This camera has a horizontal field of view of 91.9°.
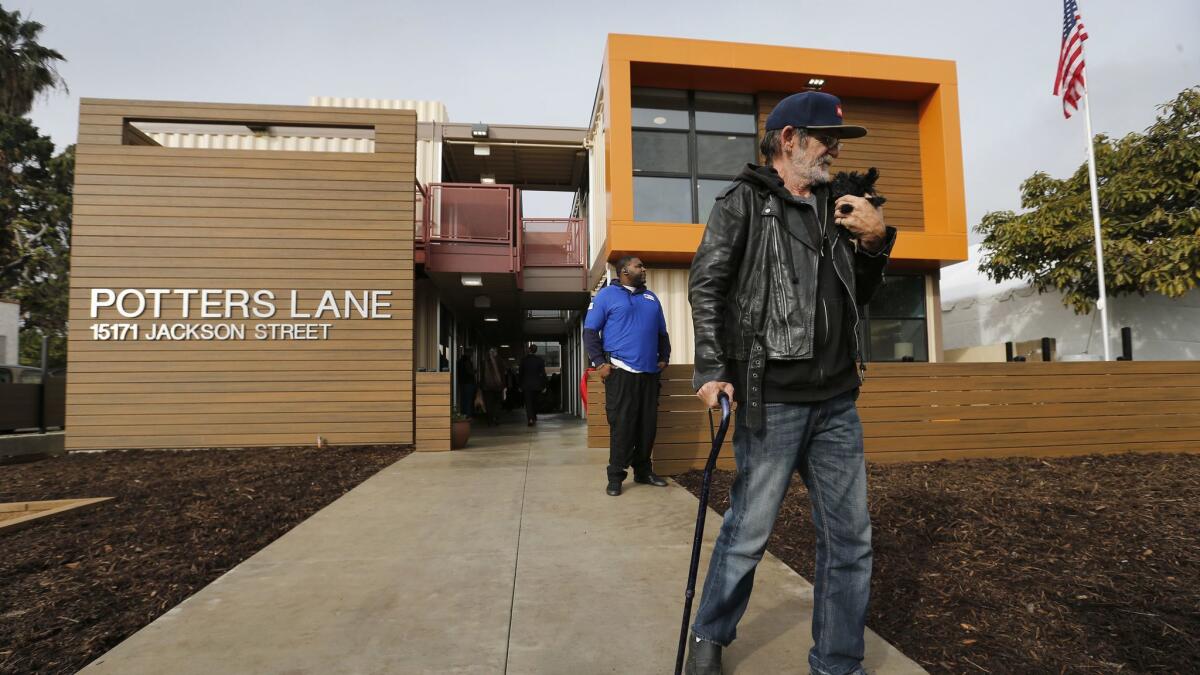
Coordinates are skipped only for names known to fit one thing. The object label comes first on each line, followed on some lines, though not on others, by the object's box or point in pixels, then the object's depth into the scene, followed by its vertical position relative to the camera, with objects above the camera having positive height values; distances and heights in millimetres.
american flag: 11250 +6072
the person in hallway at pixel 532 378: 12227 -227
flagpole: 11438 +2494
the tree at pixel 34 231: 18938 +4752
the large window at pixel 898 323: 10852 +735
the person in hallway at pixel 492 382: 13008 -322
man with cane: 1734 +14
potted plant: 7875 -860
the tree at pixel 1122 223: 11414 +2956
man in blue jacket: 4609 +63
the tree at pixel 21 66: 20328 +10989
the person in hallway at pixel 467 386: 13291 -418
